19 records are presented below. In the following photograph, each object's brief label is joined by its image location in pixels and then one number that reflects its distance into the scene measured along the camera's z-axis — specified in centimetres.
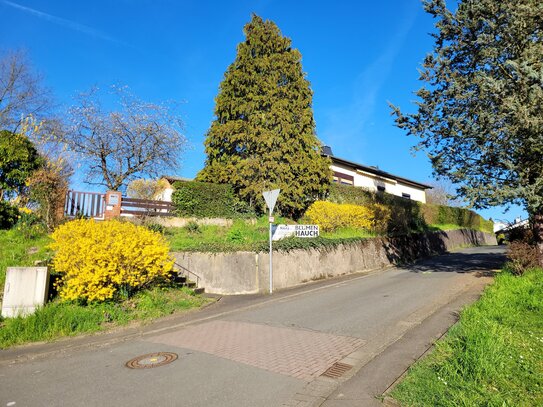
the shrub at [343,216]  1828
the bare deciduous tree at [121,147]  2119
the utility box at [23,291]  784
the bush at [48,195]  1323
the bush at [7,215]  1272
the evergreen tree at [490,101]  1079
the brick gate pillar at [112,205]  1589
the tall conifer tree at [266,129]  1880
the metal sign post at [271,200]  1220
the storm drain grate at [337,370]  496
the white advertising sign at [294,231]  1380
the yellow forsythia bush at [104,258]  813
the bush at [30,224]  1221
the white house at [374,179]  3162
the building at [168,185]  2492
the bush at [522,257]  1116
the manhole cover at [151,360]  562
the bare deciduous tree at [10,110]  2180
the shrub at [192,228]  1644
